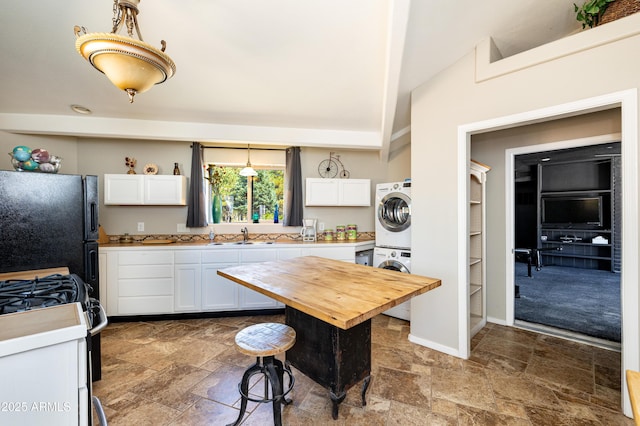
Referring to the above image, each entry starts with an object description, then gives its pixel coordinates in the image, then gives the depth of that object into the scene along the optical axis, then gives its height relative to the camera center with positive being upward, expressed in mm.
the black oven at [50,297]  1147 -384
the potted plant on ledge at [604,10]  1854 +1403
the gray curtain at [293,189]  4273 +365
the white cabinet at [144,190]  3602 +320
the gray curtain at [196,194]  3988 +281
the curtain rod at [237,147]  4182 +1001
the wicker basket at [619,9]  1831 +1352
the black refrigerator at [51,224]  2090 -74
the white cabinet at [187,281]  3459 -839
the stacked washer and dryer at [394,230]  3377 -230
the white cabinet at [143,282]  3354 -818
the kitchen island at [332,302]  1488 -467
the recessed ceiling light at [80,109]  3164 +1209
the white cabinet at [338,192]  4188 +310
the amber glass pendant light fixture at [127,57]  1364 +808
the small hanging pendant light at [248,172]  3955 +585
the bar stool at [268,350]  1569 -762
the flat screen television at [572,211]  6113 -12
